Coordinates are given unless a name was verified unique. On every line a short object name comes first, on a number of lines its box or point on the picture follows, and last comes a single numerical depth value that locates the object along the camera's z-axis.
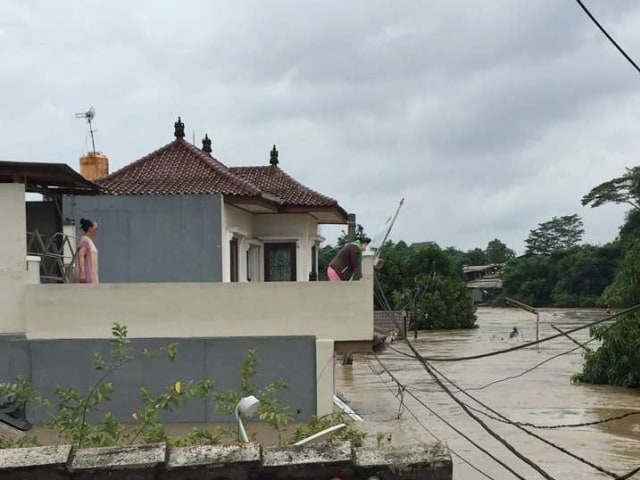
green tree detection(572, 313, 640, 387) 18.89
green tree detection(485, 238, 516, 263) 85.00
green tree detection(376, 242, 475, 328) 45.06
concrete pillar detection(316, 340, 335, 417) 11.89
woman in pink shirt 10.98
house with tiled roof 14.70
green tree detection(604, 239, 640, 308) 18.67
